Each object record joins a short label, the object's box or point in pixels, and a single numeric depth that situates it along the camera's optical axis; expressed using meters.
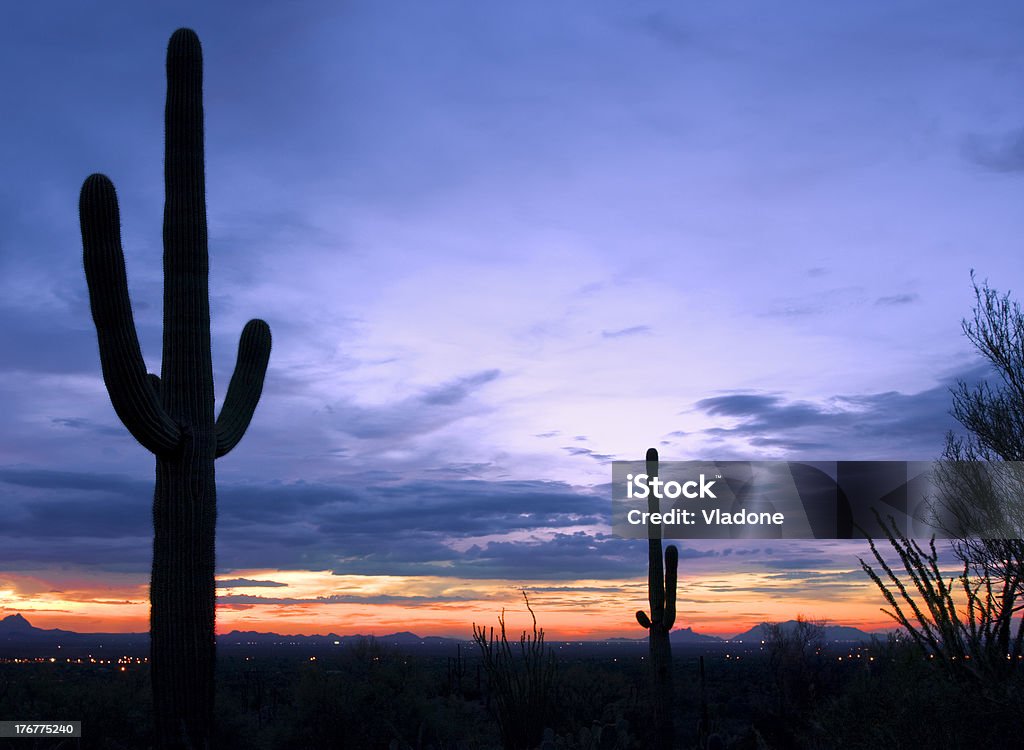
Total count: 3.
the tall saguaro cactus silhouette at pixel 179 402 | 8.81
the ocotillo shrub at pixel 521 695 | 10.99
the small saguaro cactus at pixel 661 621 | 16.88
